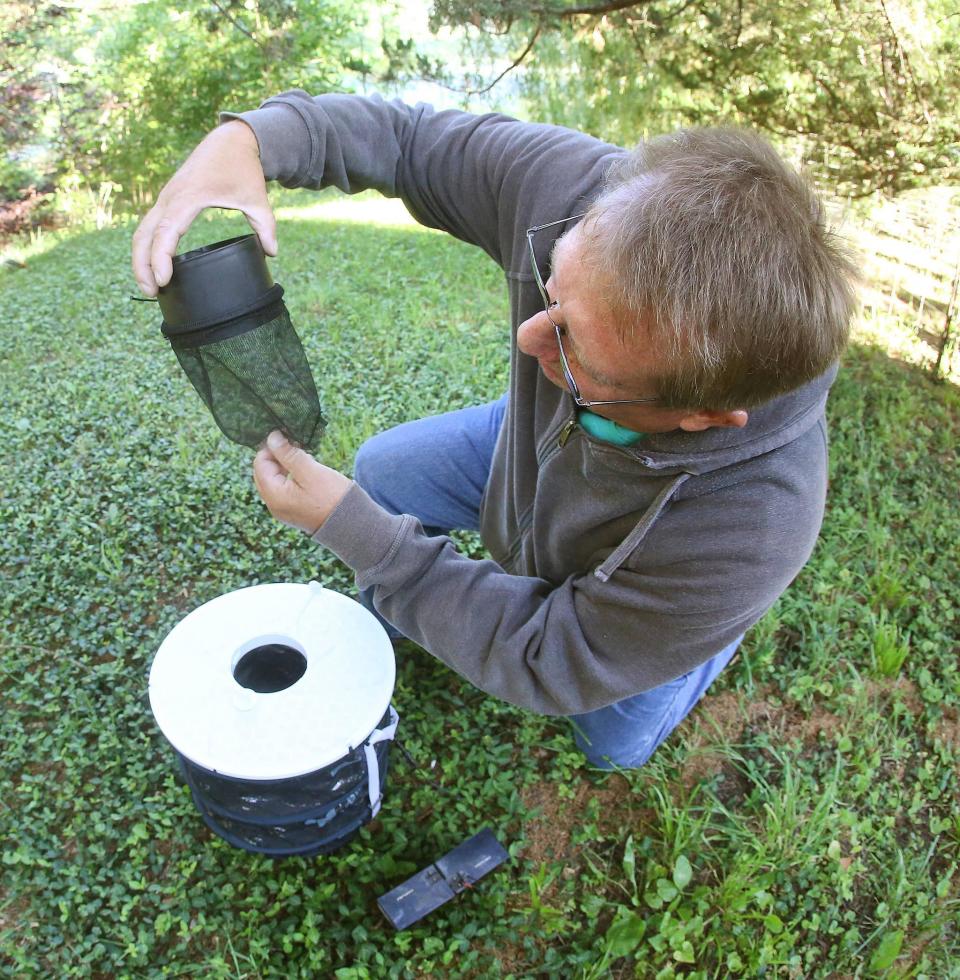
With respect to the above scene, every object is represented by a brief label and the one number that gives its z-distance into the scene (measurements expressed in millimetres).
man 1129
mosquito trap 1622
